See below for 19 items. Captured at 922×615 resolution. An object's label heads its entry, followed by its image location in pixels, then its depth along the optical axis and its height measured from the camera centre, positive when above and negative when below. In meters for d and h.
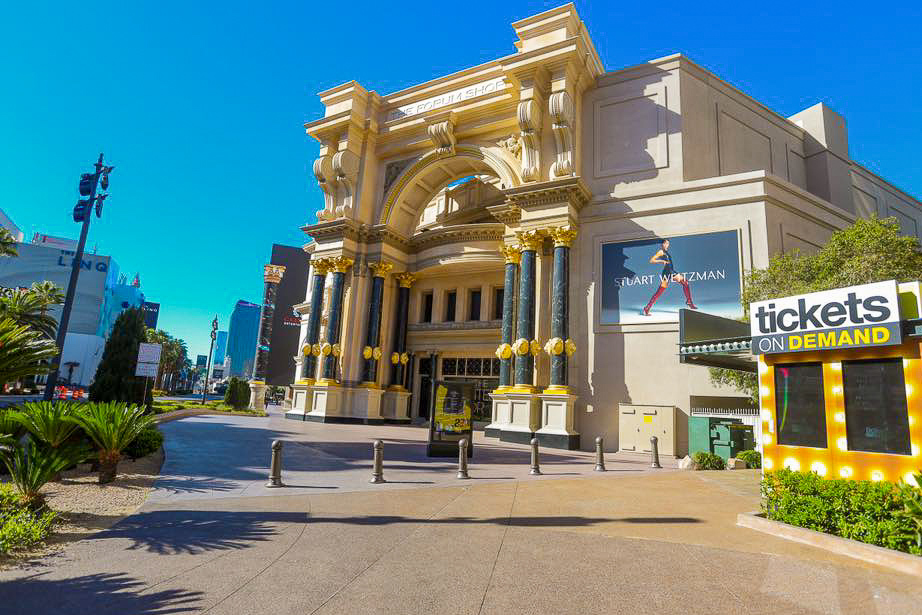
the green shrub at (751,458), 15.73 -1.33
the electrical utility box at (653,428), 19.19 -0.70
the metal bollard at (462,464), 11.45 -1.48
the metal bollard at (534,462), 12.80 -1.49
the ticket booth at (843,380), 6.64 +0.58
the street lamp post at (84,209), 18.73 +6.90
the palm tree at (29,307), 33.72 +4.85
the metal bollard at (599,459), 13.80 -1.42
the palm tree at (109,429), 9.37 -0.93
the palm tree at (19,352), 6.72 +0.31
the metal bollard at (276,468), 9.79 -1.54
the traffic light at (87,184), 21.09 +8.15
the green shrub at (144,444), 12.03 -1.54
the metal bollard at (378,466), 10.55 -1.50
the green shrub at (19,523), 5.66 -1.79
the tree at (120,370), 15.27 +0.30
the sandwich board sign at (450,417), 15.16 -0.57
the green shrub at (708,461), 15.03 -1.44
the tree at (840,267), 15.32 +4.98
